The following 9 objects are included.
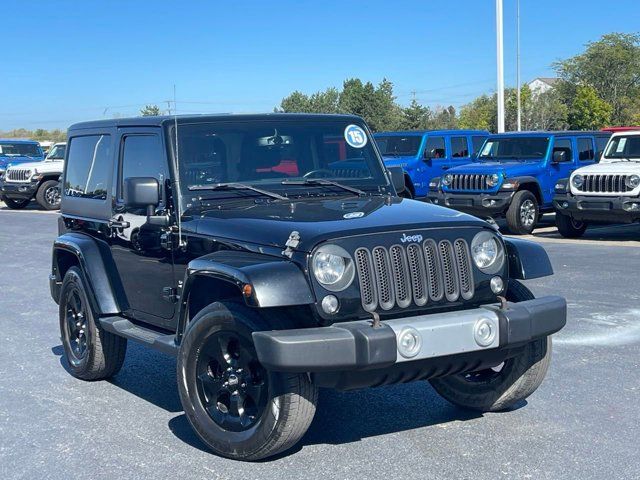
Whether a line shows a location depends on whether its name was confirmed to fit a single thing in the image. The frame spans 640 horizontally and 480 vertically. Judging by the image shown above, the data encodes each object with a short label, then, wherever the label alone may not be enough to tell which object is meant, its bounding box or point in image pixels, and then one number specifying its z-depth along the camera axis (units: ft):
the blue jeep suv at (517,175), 53.47
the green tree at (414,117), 171.22
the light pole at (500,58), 93.45
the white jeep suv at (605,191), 46.57
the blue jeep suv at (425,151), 65.51
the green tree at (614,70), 152.46
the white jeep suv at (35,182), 83.25
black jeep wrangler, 14.47
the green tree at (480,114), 176.96
